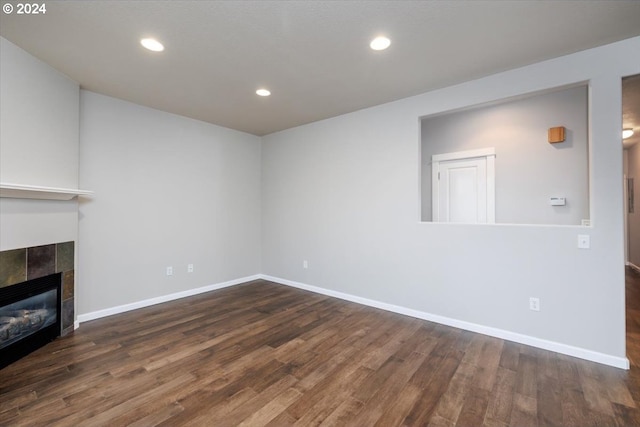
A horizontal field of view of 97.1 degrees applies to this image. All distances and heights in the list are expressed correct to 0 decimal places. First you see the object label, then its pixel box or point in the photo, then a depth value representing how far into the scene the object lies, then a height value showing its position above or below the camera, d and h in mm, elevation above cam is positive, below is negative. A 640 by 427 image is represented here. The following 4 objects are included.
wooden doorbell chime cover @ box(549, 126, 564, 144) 3559 +1038
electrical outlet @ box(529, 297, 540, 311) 2752 -857
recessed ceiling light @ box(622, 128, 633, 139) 4758 +1445
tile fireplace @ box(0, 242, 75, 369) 2430 -802
